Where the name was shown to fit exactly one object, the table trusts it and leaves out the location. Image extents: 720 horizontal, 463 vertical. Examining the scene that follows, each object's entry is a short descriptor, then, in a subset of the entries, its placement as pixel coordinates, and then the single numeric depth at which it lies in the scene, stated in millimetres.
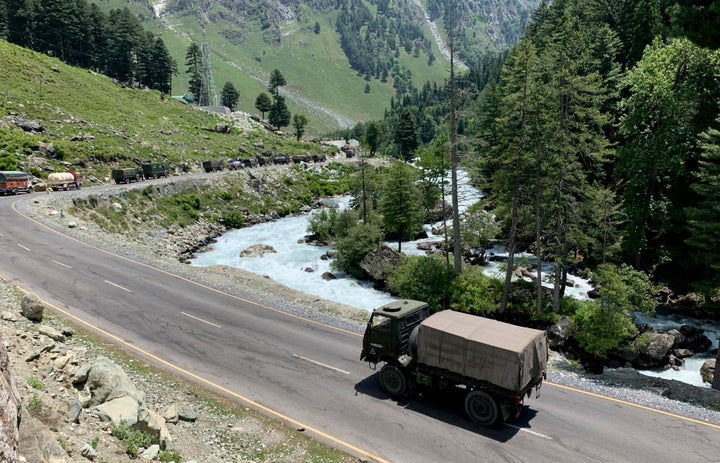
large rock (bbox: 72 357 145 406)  12568
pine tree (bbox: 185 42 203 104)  144875
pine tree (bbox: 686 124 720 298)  23500
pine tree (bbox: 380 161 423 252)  49844
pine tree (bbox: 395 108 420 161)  117438
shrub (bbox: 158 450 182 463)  11312
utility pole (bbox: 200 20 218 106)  162500
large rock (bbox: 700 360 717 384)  24209
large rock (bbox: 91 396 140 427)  11513
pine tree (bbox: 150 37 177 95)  130375
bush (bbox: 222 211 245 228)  61469
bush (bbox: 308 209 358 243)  54938
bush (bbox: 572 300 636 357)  25781
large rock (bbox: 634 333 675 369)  26203
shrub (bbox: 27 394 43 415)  9695
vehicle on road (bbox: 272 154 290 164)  89438
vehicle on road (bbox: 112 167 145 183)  57375
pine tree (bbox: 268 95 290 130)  137625
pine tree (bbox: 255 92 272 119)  147625
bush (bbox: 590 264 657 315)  25766
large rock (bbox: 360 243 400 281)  40969
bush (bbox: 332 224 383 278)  43719
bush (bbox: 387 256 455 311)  33469
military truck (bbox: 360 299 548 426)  13898
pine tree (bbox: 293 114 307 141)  134750
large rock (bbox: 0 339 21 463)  6308
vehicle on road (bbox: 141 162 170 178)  61938
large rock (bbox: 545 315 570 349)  28406
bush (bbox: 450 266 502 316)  32031
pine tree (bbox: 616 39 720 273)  30844
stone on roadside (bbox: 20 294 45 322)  18075
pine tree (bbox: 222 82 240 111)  151875
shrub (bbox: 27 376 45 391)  11336
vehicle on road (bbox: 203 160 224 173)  74875
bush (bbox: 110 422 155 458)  10586
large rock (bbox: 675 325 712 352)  28081
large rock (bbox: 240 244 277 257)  48309
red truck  47531
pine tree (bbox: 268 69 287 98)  148750
